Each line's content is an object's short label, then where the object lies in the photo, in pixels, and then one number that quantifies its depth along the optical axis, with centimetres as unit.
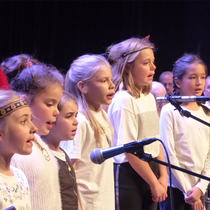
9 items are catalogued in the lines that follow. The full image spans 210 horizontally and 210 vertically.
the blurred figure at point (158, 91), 417
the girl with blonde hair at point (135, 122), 327
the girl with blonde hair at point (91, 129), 314
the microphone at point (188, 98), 314
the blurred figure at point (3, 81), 299
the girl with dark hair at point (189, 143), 344
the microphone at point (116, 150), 280
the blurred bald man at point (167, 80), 548
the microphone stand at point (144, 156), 283
